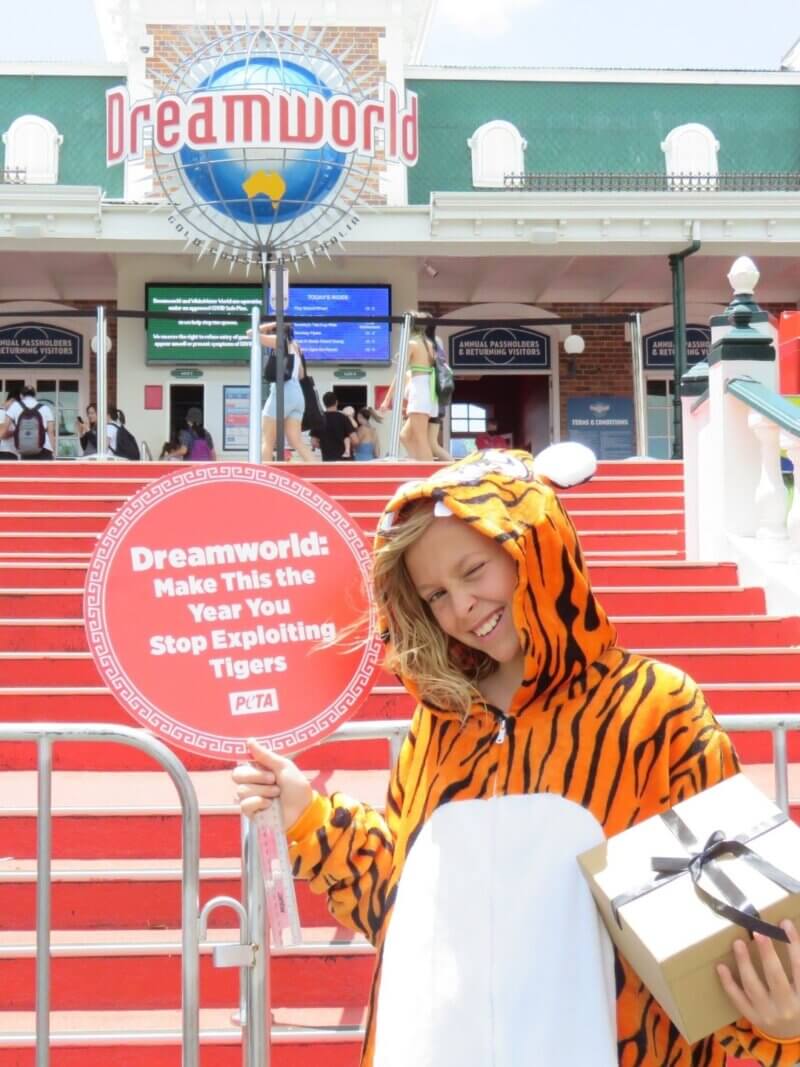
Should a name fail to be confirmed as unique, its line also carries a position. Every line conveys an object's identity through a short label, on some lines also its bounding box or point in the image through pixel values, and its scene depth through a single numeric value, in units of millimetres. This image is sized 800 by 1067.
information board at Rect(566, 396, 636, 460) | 17156
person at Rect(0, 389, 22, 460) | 12200
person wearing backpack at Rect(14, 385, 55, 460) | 12047
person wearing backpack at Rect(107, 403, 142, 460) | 12383
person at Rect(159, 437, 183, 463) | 14711
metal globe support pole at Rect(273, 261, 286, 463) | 8820
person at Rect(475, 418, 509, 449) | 17141
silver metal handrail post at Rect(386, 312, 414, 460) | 10766
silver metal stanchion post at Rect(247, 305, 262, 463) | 7660
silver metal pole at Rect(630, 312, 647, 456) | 10930
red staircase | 3629
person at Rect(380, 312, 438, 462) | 10086
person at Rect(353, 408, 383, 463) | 14461
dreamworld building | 14406
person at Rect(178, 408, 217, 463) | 14742
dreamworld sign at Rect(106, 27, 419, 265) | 12945
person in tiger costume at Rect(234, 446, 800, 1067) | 1462
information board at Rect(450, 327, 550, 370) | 17297
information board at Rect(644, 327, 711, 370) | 17484
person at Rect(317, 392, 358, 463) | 12375
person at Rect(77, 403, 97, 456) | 13883
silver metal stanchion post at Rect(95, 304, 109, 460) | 10188
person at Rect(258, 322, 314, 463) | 9648
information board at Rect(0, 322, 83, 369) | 16719
